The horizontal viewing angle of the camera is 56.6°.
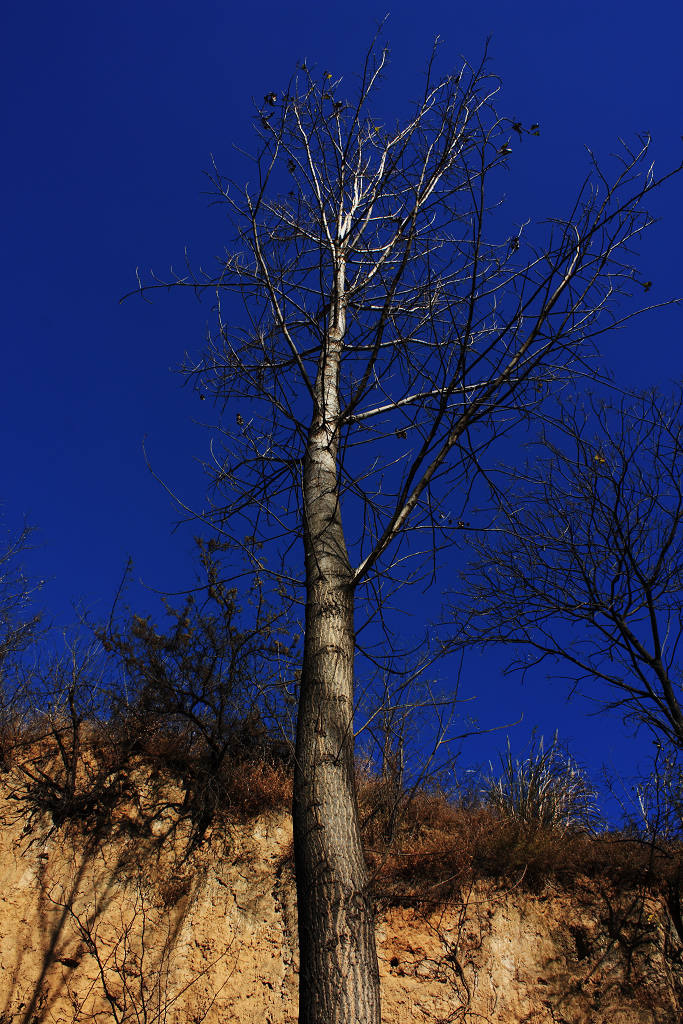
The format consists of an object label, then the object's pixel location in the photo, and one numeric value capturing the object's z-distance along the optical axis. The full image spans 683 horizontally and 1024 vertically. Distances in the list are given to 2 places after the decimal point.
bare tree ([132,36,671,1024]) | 2.20
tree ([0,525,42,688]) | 8.20
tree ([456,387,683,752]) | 6.39
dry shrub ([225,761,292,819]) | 6.74
